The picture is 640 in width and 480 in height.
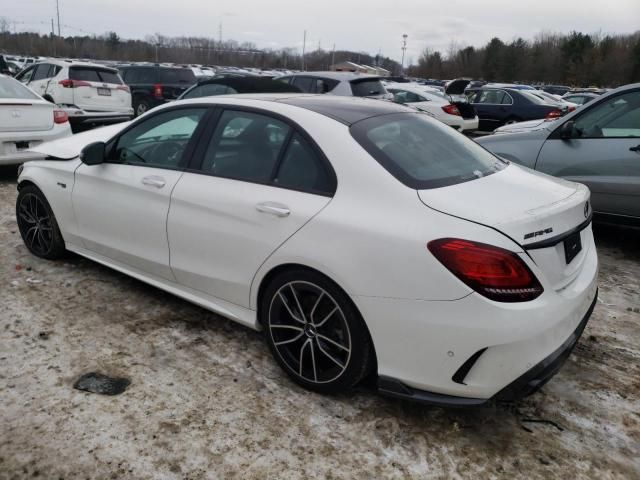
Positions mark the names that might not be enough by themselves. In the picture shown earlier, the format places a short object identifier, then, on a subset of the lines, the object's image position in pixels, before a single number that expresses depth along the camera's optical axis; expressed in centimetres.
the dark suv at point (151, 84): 1562
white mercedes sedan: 231
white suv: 1146
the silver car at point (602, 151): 503
